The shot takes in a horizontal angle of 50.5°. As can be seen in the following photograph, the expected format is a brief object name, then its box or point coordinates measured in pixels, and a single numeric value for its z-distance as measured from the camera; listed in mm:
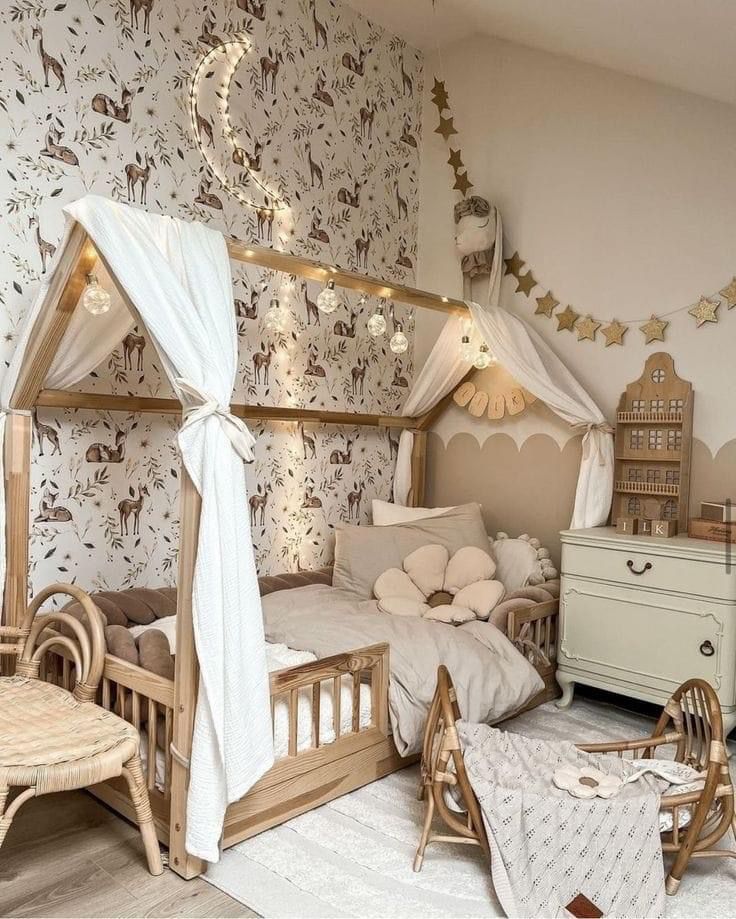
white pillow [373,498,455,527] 4418
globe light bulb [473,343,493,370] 3971
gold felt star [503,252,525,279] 4504
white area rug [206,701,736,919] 2186
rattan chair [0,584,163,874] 2035
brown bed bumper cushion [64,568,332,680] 2578
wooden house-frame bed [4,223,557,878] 2309
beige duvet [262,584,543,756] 2949
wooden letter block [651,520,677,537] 3613
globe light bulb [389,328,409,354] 3531
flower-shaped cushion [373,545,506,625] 3711
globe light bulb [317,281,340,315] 3059
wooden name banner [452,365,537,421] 4445
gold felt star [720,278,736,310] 3654
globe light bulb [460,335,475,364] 4035
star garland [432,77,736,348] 3730
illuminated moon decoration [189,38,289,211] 3801
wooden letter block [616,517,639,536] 3686
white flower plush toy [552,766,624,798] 2219
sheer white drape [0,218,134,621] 2896
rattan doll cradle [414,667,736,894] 2203
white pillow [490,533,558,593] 4051
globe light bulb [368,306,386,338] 3311
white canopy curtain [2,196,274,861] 2229
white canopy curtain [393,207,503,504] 4461
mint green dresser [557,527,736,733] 3230
